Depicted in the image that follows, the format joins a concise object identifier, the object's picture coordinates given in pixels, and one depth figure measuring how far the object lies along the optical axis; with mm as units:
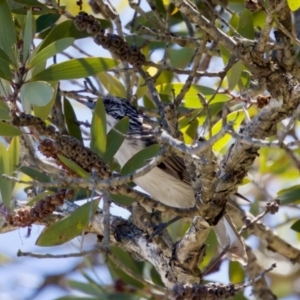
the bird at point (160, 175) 9180
